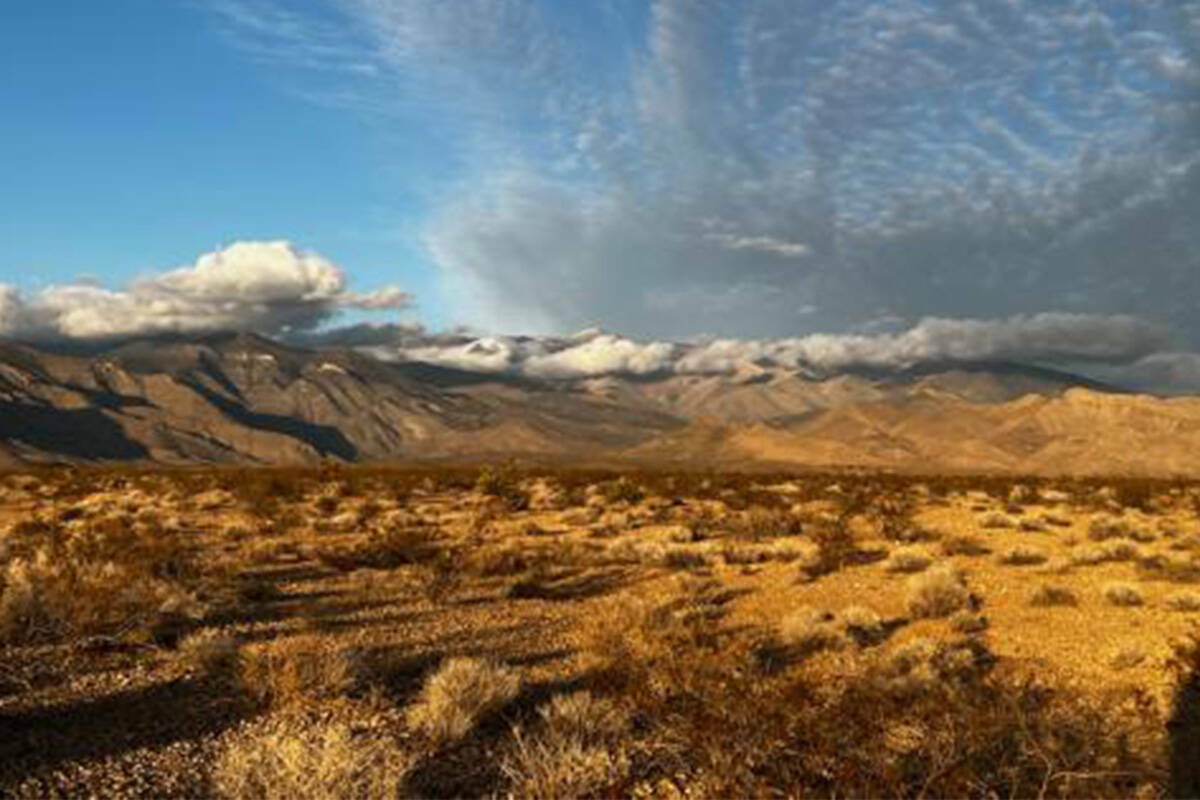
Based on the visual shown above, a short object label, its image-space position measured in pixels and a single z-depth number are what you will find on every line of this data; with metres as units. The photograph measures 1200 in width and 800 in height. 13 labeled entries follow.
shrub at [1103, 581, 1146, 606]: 18.41
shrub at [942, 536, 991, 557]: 25.31
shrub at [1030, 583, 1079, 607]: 18.23
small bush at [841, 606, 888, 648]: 15.15
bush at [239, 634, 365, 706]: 10.95
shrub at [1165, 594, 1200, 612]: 17.91
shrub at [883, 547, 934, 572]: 22.14
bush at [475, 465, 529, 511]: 42.34
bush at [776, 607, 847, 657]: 14.38
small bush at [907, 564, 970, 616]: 17.12
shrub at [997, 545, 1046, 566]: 23.78
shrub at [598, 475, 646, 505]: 43.89
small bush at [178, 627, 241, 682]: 12.15
